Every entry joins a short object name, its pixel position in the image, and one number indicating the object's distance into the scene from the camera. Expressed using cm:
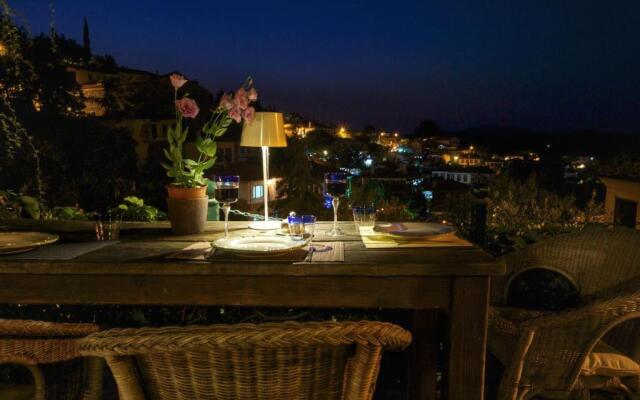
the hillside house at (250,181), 1575
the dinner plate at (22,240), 164
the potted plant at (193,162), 201
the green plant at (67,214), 336
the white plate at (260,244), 158
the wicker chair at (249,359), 89
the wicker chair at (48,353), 158
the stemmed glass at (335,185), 205
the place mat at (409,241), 178
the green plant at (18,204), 326
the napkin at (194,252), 160
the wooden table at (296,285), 149
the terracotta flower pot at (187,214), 204
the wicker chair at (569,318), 163
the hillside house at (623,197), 746
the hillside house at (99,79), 2077
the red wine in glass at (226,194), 196
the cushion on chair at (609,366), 171
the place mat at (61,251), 160
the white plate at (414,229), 187
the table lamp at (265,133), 240
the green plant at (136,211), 324
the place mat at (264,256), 155
